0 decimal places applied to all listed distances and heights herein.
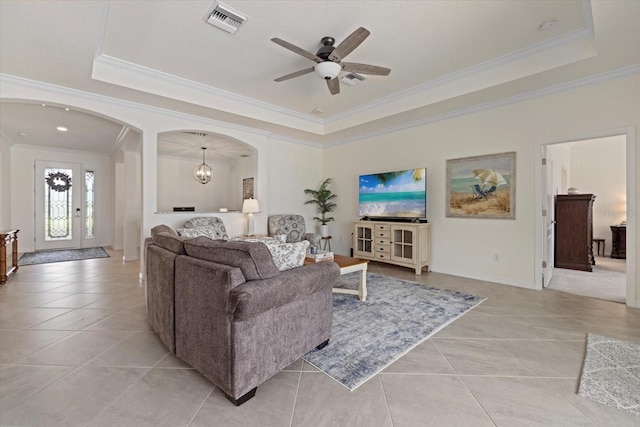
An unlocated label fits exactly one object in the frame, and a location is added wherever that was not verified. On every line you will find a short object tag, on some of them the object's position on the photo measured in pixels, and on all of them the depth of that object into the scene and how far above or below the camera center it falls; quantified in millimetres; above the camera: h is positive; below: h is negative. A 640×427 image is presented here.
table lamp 5242 +87
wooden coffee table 3382 -679
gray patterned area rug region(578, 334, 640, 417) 1752 -1116
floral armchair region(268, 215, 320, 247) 5754 -332
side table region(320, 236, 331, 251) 6643 -728
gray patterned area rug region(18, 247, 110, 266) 6039 -1015
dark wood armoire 5094 -347
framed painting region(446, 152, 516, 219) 4164 +395
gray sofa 1665 -645
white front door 7434 +168
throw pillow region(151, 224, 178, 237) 3012 -197
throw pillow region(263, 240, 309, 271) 2055 -308
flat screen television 4922 +326
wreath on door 7551 +796
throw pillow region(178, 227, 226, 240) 3687 -281
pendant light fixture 7117 +951
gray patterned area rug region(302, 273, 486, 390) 2121 -1090
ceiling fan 2703 +1518
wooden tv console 4770 -540
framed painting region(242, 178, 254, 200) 7290 +635
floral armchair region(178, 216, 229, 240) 4268 -233
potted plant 6602 +232
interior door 3959 -63
